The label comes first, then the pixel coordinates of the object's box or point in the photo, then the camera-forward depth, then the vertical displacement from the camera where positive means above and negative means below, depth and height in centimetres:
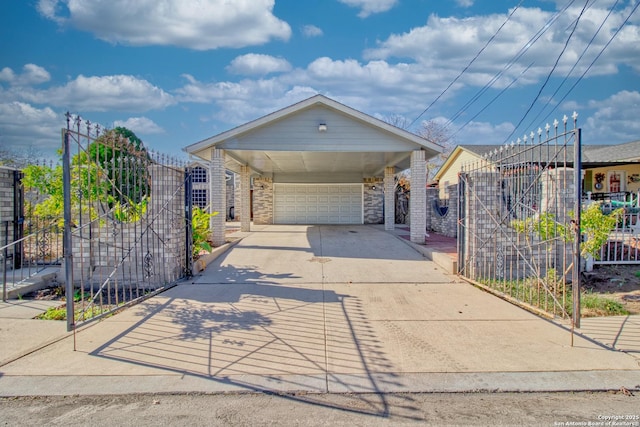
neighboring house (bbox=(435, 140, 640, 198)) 2019 +189
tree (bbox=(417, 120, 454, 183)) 4172 +695
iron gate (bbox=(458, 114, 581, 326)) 760 -34
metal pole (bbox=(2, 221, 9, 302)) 836 -57
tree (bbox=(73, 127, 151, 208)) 555 +80
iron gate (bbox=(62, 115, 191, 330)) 756 -57
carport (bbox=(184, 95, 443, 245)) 1230 +169
